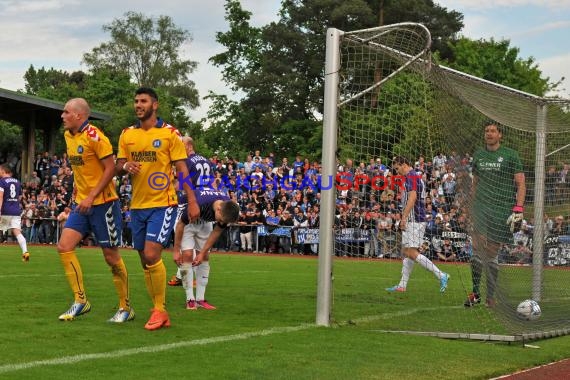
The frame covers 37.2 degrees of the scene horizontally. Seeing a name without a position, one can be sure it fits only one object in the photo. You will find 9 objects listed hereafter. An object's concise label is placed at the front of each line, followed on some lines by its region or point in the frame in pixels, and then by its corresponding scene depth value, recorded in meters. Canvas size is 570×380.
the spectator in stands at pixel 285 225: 29.19
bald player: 8.91
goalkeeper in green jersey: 10.12
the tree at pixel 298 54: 53.53
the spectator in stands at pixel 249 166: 31.56
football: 9.73
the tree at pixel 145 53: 84.06
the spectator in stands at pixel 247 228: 30.14
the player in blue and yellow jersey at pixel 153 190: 8.46
